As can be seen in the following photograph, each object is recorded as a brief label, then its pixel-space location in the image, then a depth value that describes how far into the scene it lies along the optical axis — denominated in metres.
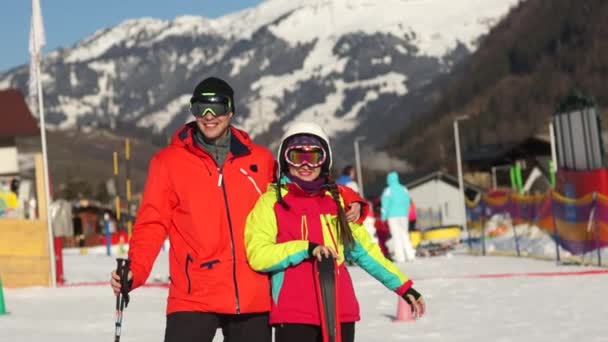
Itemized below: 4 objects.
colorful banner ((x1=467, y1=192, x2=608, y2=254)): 20.78
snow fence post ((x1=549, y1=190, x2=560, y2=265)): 22.47
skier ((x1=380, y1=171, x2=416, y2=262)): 24.92
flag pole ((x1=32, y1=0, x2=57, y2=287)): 20.19
